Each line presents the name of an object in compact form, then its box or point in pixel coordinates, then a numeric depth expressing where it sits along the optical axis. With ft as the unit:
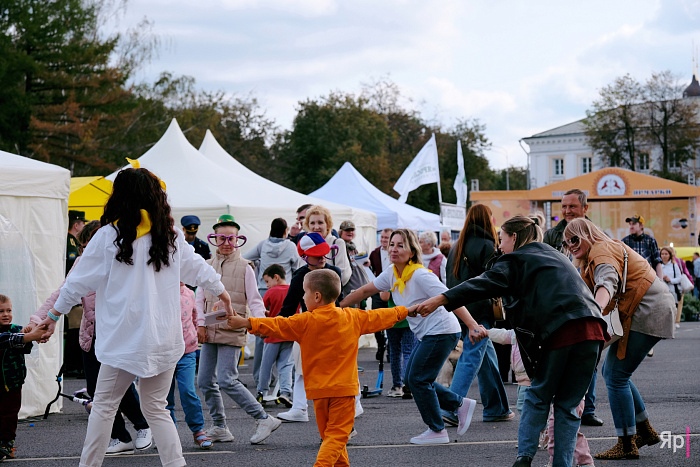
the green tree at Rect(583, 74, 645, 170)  228.22
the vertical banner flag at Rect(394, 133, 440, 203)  83.87
